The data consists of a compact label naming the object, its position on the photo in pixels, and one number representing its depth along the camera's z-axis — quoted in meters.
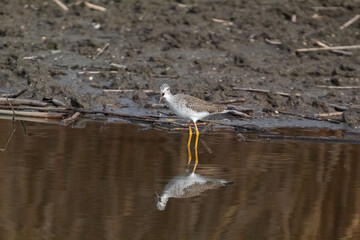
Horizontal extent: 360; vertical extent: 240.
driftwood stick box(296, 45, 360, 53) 13.34
